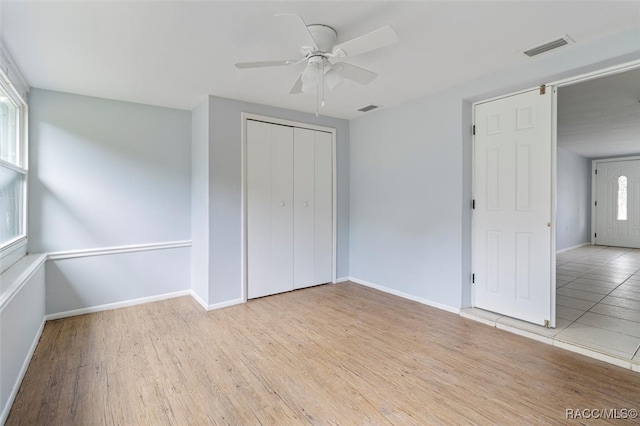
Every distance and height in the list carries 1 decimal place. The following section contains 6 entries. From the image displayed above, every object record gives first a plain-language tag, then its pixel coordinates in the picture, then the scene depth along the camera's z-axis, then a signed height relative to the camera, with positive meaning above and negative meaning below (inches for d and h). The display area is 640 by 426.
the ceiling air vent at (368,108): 158.4 +52.8
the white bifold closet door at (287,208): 152.9 +0.6
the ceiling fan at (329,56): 73.3 +40.3
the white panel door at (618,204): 298.4 +4.8
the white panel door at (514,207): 112.5 +0.6
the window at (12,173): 98.4 +12.9
